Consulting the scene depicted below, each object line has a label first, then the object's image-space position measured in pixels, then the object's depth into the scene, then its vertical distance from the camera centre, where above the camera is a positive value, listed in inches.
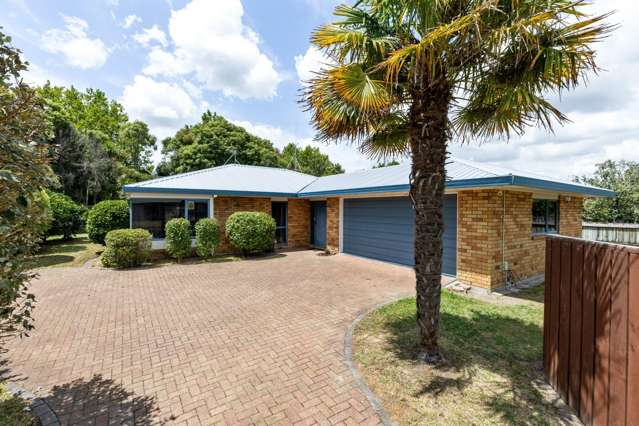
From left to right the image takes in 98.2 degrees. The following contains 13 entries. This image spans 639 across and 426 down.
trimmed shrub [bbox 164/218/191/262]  413.7 -46.8
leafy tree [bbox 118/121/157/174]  1258.0 +299.6
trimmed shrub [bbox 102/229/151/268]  374.9 -56.3
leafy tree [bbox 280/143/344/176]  1573.6 +261.2
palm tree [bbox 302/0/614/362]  121.1 +67.5
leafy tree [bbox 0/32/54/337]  86.0 +12.7
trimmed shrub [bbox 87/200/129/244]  479.2 -20.4
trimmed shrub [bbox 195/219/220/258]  432.1 -46.2
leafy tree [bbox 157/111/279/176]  1180.5 +264.8
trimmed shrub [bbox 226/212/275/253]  447.2 -39.7
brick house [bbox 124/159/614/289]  292.0 -5.0
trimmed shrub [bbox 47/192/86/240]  538.3 -19.2
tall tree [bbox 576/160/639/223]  747.4 +14.4
